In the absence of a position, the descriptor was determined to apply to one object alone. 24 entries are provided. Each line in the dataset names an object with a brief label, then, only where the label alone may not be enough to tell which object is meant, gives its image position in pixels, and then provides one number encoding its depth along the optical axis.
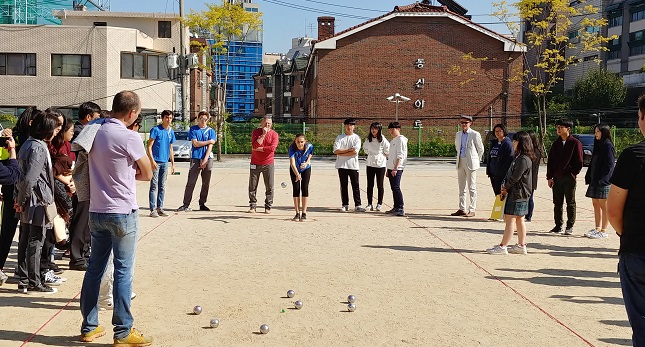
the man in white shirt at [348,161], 14.34
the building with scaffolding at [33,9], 55.38
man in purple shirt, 5.09
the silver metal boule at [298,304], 6.31
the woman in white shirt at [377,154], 14.34
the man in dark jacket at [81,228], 7.62
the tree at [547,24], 36.97
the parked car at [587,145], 33.16
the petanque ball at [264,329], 5.54
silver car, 35.03
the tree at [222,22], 38.56
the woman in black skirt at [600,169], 10.45
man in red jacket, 13.41
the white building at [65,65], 45.88
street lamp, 39.17
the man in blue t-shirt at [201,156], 13.68
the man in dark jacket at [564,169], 11.23
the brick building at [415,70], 45.66
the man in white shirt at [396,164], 13.62
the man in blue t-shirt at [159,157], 12.70
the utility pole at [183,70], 33.62
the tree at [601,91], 54.59
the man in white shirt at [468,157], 13.70
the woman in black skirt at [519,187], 9.12
